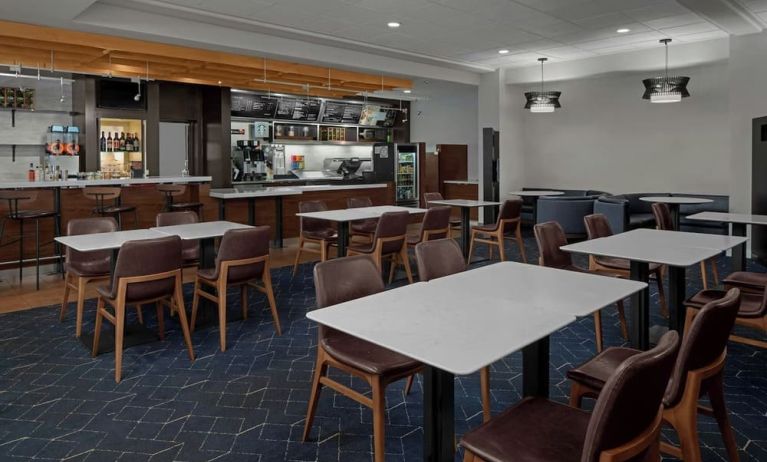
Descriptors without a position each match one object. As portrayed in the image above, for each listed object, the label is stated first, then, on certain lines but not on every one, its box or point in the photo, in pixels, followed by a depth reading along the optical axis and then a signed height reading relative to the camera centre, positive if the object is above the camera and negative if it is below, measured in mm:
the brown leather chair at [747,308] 3067 -663
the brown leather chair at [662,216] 6312 -242
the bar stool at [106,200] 6578 -21
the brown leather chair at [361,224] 6691 -334
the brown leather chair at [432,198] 8102 -17
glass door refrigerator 11219 +438
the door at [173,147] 10188 +978
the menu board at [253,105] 10492 +1813
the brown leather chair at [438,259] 3123 -367
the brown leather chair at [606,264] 4289 -541
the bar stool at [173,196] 7414 +39
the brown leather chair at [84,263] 4195 -520
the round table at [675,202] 6934 -92
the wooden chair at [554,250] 4137 -415
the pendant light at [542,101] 8586 +1486
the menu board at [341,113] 11984 +1887
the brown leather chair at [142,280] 3480 -535
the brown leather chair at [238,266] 4031 -515
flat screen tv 9289 +1807
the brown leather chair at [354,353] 2271 -703
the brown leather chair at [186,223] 5078 -230
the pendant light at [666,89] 7246 +1409
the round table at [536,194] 9069 +34
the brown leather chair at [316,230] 6257 -401
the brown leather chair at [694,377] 1901 -702
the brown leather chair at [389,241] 5383 -437
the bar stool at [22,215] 5891 -161
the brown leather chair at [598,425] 1430 -706
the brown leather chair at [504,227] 6871 -392
